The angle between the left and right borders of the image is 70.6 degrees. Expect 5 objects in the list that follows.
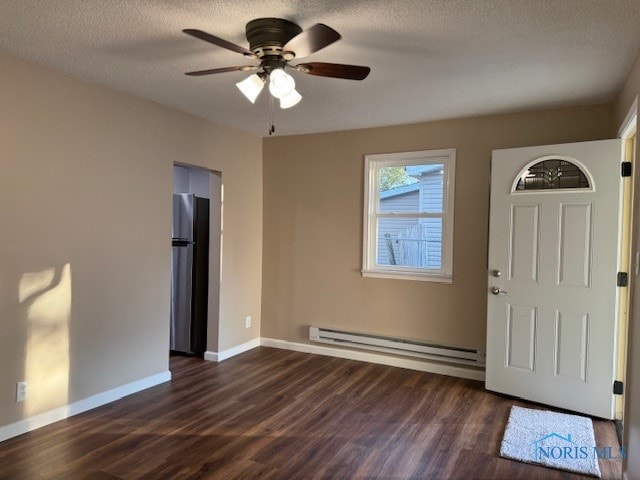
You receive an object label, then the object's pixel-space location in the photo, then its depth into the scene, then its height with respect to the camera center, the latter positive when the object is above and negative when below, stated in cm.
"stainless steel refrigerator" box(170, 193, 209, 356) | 489 -47
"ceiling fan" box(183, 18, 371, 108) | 224 +90
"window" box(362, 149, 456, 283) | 440 +21
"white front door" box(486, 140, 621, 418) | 334 -27
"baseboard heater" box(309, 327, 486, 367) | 425 -111
